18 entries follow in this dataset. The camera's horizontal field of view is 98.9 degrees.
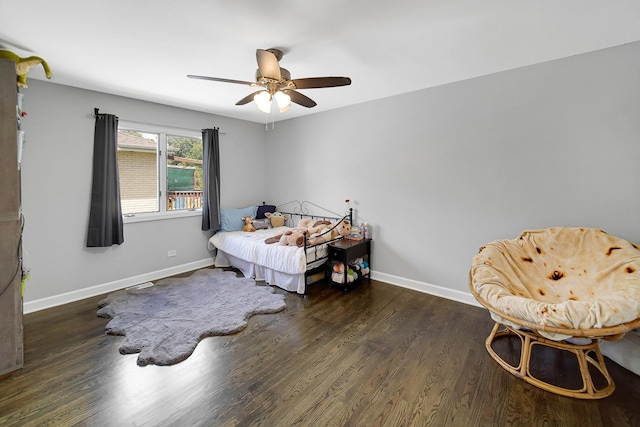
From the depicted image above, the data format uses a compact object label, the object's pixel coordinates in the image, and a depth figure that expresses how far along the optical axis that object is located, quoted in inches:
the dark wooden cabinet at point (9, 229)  81.0
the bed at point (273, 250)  138.5
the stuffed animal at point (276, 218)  197.8
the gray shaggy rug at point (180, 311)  93.9
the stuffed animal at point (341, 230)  157.6
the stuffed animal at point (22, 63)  82.7
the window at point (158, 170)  151.6
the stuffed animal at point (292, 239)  140.3
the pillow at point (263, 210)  200.7
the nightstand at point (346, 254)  142.3
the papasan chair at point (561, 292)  68.2
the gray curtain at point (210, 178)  175.9
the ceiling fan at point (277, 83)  82.7
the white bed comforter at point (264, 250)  136.3
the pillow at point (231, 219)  183.6
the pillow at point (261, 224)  189.9
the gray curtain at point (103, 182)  135.1
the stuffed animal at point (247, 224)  183.5
